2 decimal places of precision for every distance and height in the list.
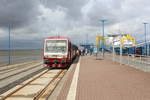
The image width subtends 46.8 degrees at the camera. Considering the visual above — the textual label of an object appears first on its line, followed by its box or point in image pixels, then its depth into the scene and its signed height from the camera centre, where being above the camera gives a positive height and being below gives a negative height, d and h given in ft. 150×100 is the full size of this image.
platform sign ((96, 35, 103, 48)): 155.08 +9.94
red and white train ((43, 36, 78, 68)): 50.67 -0.25
